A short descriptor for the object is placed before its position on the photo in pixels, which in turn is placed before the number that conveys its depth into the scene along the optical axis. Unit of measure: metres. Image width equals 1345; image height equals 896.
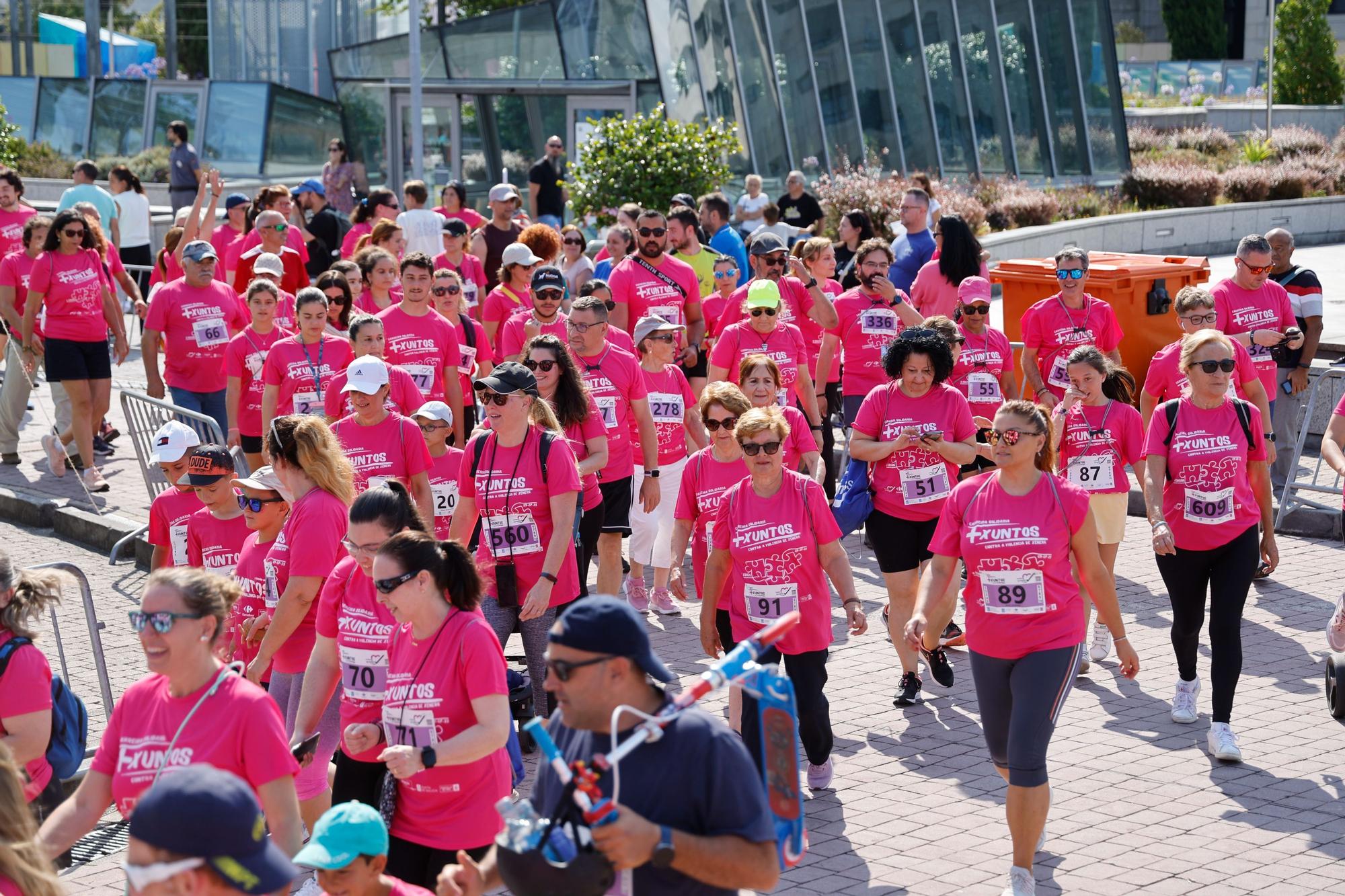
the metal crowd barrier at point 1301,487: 11.77
